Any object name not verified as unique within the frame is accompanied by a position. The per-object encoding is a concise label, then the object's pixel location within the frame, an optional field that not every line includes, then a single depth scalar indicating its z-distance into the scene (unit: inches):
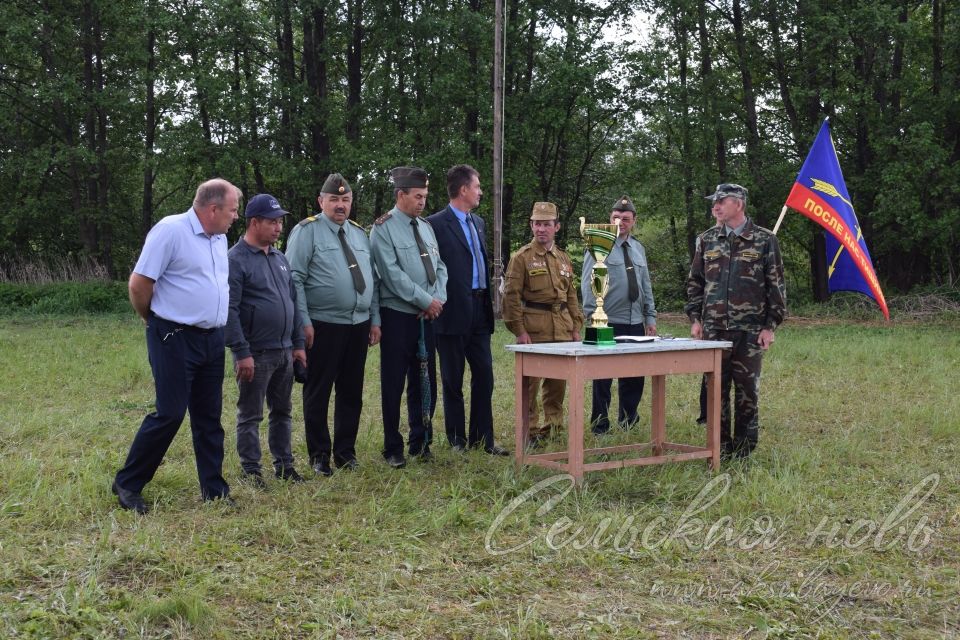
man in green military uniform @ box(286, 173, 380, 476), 249.8
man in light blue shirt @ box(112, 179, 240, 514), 205.8
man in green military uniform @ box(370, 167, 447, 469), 262.2
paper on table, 251.0
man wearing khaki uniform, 295.6
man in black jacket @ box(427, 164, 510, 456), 274.2
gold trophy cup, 244.7
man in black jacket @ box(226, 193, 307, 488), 230.8
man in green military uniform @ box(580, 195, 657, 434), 319.0
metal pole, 769.6
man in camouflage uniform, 275.7
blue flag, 356.2
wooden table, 230.2
